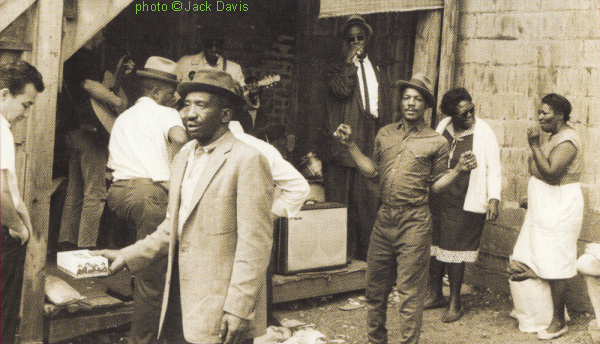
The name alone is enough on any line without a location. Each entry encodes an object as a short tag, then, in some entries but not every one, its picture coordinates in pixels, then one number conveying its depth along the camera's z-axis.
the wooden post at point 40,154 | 5.42
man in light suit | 3.69
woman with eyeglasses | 6.81
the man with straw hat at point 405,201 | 5.61
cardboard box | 4.81
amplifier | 6.95
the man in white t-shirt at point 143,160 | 5.95
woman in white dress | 6.48
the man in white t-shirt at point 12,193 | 4.59
